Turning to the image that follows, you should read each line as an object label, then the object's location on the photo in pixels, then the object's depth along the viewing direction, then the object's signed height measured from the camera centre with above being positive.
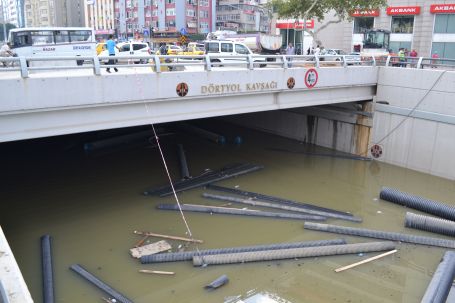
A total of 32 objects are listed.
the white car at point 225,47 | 23.94 -0.06
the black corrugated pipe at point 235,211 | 13.55 -5.14
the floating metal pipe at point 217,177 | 15.87 -5.05
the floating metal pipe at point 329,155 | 20.31 -5.06
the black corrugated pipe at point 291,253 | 10.76 -5.12
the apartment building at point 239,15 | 96.69 +7.21
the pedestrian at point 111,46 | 15.76 -0.09
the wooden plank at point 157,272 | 10.38 -5.33
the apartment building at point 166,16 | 82.31 +5.70
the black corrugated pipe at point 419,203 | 13.66 -4.95
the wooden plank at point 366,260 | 10.63 -5.23
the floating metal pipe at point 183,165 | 17.28 -4.92
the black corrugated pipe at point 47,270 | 9.32 -5.27
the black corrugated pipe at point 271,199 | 14.27 -5.11
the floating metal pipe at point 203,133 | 23.25 -4.70
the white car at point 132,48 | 26.02 -0.23
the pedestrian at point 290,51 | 26.50 -0.20
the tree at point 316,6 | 29.09 +2.89
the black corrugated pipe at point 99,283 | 9.32 -5.31
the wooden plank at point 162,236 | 12.00 -5.26
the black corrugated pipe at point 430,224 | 12.57 -5.00
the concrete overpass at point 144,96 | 10.22 -1.44
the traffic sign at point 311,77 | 16.45 -1.10
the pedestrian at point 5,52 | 17.03 -0.41
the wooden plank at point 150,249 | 11.16 -5.23
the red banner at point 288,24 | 54.32 +2.98
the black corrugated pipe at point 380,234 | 11.94 -5.12
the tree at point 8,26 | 137.95 +5.07
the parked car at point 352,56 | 17.91 -0.34
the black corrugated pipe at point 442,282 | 9.23 -5.07
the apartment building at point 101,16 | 101.31 +6.86
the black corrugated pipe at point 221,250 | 10.84 -5.17
